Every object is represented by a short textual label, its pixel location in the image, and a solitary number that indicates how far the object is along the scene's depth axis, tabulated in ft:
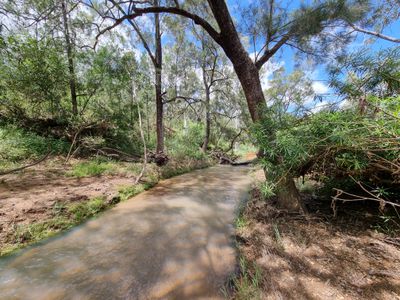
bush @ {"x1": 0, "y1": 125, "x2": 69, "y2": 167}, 15.99
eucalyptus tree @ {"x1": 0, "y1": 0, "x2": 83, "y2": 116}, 12.64
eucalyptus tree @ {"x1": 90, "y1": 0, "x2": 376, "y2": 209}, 8.84
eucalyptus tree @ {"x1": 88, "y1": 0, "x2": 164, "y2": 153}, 24.14
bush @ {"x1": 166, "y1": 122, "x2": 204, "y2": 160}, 28.12
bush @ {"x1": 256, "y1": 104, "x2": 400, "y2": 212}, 5.08
